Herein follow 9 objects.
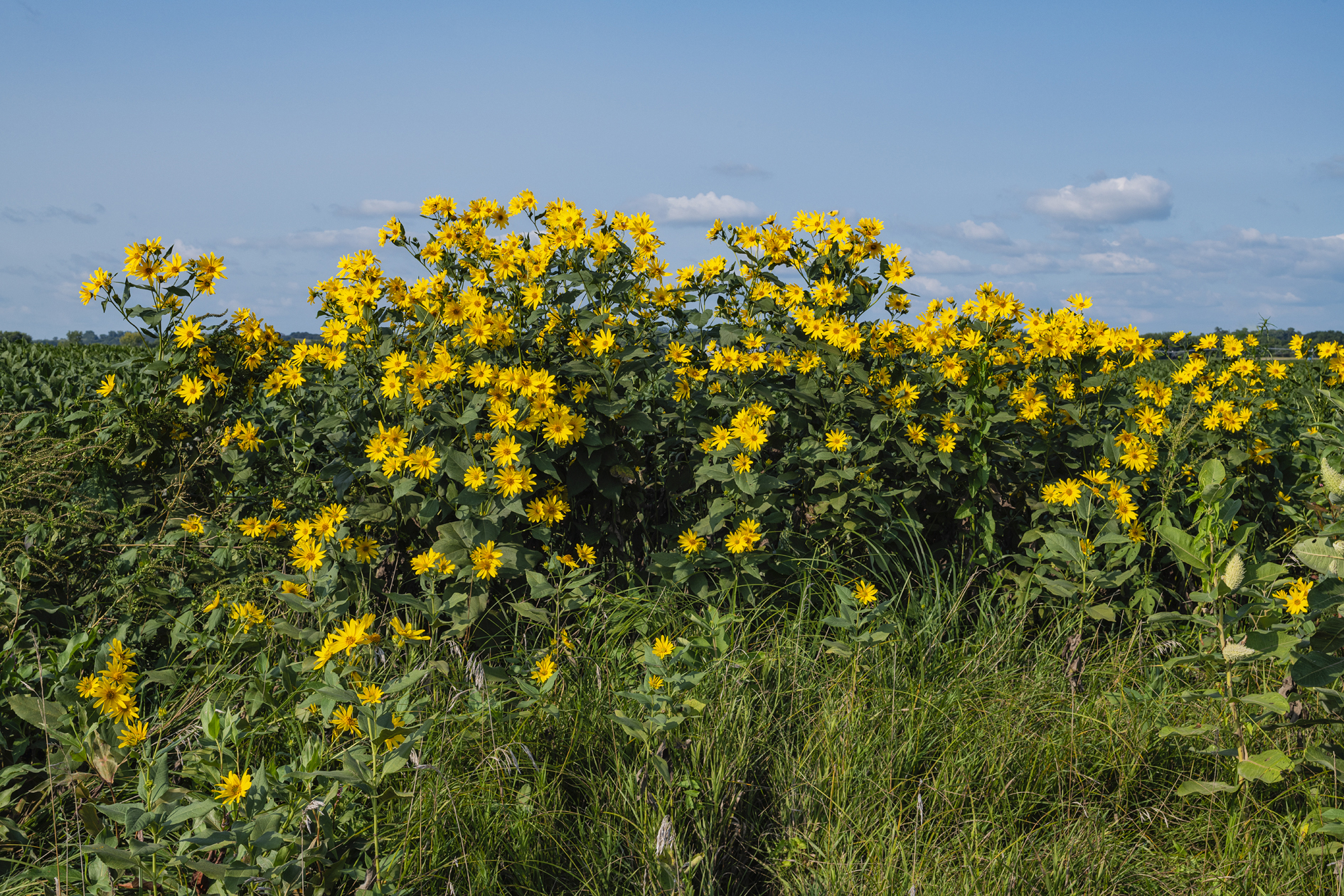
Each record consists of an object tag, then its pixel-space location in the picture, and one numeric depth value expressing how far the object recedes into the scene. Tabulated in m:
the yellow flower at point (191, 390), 3.80
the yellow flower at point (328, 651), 2.21
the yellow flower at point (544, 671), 2.61
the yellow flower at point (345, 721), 2.16
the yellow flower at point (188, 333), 3.77
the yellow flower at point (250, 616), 3.04
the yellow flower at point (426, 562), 2.71
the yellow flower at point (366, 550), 3.19
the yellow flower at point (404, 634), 2.36
